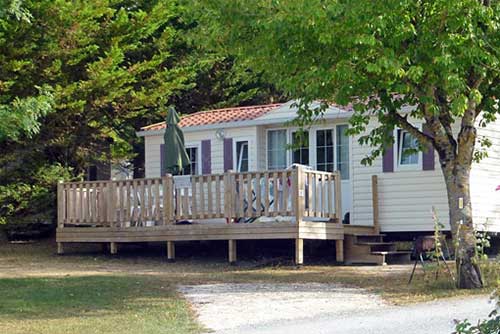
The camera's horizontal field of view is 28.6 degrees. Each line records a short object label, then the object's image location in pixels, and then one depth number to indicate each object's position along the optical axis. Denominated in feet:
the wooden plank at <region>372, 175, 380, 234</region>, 64.23
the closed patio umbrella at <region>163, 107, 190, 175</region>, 64.08
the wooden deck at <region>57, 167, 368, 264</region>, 57.47
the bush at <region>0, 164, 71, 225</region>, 71.82
